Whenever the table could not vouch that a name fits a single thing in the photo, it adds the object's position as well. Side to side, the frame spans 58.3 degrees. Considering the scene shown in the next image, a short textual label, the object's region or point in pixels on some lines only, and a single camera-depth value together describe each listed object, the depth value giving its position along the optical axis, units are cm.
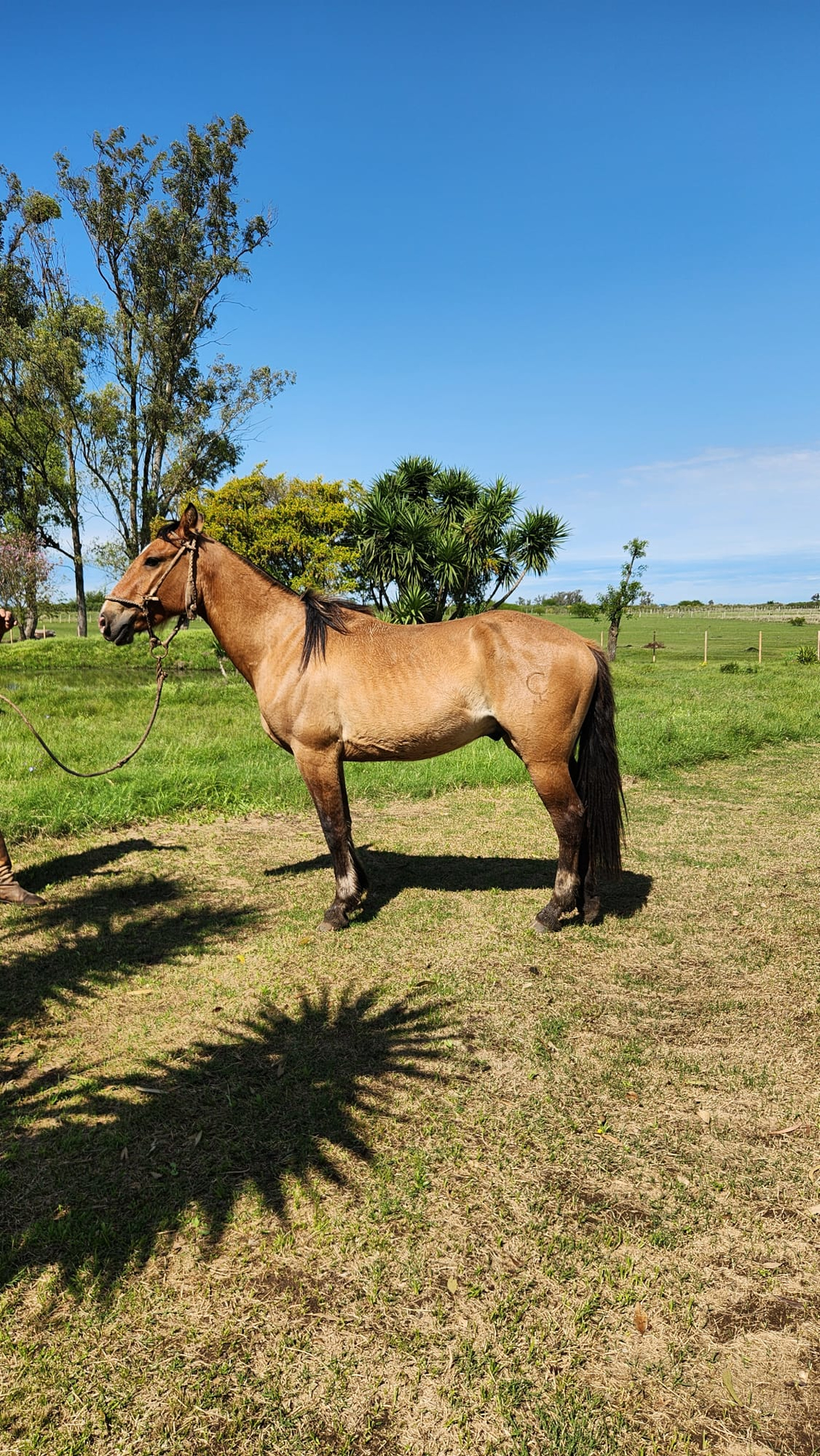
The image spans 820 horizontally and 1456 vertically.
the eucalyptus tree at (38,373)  3061
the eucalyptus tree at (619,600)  3741
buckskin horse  489
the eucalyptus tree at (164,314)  3114
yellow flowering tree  2527
